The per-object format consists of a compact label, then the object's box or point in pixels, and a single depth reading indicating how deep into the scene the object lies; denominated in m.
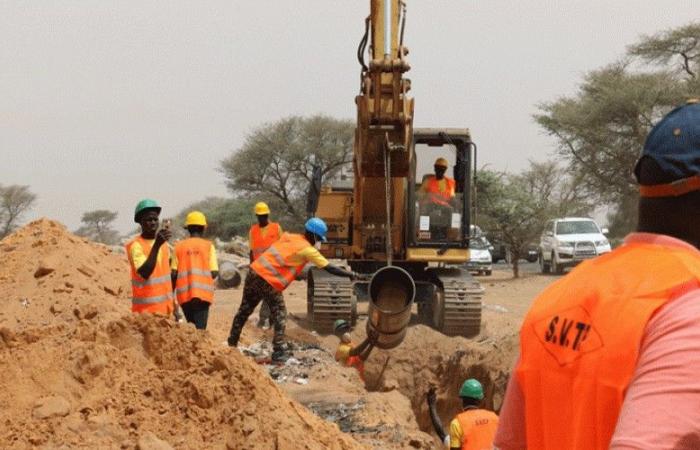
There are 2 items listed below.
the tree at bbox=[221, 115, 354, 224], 45.97
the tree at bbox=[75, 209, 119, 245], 51.31
